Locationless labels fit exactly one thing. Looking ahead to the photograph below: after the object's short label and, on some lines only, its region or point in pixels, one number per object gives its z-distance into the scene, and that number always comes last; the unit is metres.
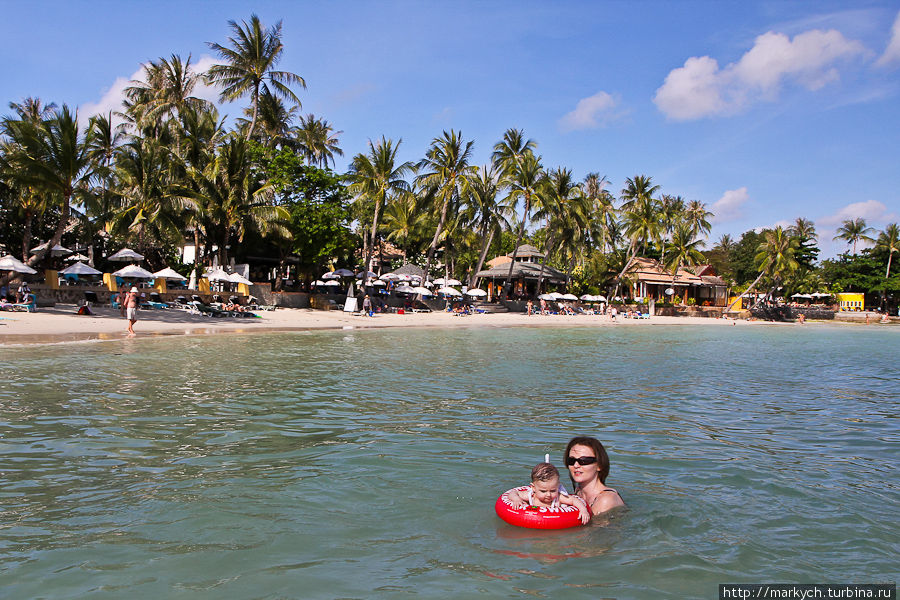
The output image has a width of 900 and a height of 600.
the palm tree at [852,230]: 81.12
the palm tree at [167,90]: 38.28
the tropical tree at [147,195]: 31.31
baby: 4.75
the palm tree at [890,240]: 66.75
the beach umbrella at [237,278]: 31.44
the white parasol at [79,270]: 29.84
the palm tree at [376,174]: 36.81
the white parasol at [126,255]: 30.81
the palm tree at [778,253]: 55.56
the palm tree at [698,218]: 71.23
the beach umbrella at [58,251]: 33.41
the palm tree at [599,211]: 51.31
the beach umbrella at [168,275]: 29.31
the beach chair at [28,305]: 23.30
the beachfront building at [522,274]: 50.31
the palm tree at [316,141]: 46.09
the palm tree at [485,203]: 41.88
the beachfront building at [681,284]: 57.03
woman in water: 5.27
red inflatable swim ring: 4.82
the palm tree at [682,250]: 59.03
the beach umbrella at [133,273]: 27.80
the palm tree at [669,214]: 61.72
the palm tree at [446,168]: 41.66
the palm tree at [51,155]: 22.36
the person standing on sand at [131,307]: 19.47
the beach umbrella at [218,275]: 31.12
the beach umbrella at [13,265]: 23.53
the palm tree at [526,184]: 42.84
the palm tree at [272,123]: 40.68
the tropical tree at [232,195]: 32.56
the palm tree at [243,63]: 36.94
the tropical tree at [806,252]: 66.62
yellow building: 66.56
